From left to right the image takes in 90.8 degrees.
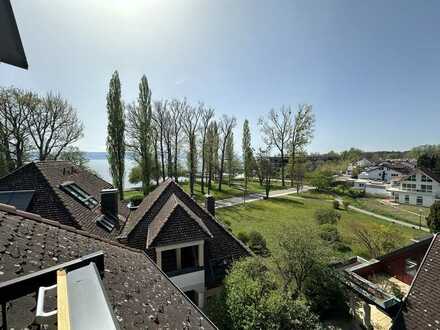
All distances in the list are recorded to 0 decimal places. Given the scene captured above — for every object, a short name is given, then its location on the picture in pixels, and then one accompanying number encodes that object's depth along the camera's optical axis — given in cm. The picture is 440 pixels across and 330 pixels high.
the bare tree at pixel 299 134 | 3897
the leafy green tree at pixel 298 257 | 925
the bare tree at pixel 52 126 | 2225
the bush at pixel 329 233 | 1518
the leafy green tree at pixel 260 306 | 641
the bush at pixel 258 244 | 1436
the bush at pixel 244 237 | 1539
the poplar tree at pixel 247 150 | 3872
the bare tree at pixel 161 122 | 3078
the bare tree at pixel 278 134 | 3988
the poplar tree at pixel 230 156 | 4324
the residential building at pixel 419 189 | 4053
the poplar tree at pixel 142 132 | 2820
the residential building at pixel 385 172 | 6465
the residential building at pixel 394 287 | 710
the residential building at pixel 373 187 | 5016
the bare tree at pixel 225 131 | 3709
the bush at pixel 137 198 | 2239
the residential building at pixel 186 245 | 823
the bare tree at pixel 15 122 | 2047
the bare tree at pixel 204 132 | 3400
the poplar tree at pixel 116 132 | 2517
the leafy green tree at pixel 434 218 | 1998
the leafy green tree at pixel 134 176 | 3506
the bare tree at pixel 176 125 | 3216
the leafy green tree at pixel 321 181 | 4062
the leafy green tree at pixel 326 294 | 940
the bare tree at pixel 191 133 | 3294
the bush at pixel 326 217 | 2038
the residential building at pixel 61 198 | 822
